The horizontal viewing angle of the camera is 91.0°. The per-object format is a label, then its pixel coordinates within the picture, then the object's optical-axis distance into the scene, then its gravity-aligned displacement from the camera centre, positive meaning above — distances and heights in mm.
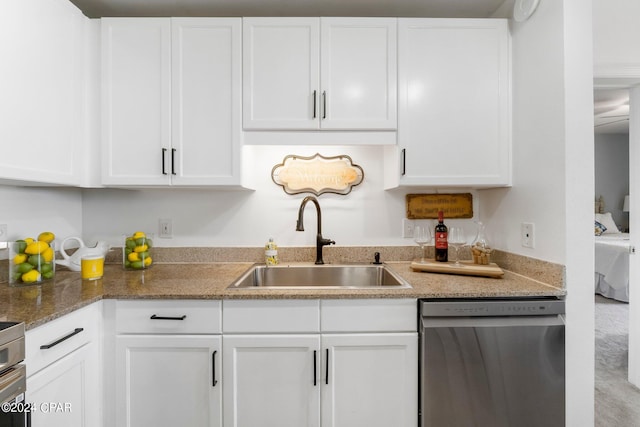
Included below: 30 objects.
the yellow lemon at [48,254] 1504 -191
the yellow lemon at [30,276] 1445 -283
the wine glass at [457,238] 1749 -134
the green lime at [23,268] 1446 -243
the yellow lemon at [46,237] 1575 -110
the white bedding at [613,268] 3891 -696
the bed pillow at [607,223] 5030 -154
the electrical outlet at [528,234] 1541 -102
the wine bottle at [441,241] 1835 -159
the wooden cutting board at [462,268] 1578 -284
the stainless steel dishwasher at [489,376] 1313 -678
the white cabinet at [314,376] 1336 -689
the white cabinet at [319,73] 1646 +741
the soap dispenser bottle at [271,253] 1886 -232
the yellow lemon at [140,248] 1791 -191
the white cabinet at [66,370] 1053 -574
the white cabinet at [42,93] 1255 +549
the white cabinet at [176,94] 1645 +631
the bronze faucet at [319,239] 1864 -150
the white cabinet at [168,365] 1337 -642
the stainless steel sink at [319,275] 1879 -369
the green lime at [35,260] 1472 -211
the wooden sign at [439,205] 2010 +57
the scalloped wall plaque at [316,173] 1985 +261
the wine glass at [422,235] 1812 -122
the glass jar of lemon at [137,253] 1791 -217
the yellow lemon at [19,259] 1441 -201
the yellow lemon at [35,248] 1467 -155
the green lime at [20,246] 1458 -144
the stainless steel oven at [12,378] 889 -475
